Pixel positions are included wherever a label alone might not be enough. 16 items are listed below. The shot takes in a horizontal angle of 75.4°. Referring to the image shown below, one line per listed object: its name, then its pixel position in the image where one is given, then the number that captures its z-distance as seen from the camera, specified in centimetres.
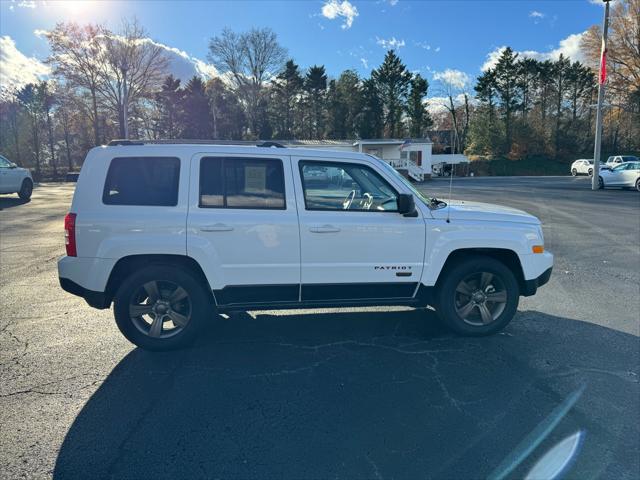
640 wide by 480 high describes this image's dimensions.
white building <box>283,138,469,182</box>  4197
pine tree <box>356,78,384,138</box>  6106
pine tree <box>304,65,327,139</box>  6328
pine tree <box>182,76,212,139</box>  6028
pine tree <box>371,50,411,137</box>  6253
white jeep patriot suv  390
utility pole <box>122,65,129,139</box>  4792
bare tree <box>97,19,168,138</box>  4712
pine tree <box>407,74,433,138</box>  6291
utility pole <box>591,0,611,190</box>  2144
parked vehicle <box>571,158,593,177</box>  4262
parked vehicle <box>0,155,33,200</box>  1605
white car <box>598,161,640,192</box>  2203
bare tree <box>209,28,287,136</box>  6109
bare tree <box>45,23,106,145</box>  4456
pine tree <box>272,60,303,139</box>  6303
